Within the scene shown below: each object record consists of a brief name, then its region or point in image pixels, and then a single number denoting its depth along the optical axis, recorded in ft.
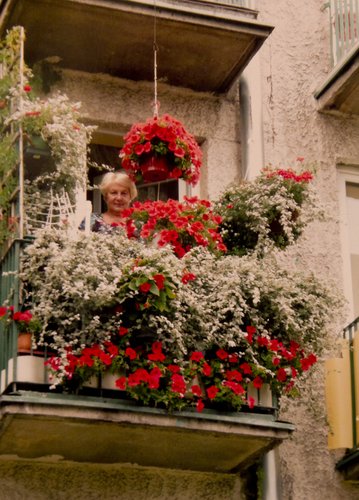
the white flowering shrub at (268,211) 36.99
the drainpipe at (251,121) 40.86
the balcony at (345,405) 36.73
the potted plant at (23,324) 32.60
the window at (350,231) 41.06
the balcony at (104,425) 31.94
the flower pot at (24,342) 32.76
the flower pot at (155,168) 37.14
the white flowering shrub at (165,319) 32.45
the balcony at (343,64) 41.87
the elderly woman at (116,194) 37.55
